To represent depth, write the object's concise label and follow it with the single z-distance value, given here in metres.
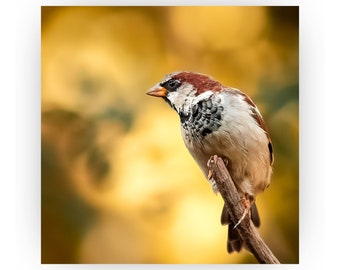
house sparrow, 5.33
